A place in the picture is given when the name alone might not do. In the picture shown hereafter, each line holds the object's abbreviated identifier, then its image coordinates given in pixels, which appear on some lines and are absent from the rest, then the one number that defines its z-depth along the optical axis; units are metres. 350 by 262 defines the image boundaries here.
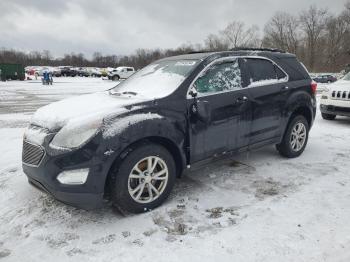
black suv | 3.25
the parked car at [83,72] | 58.19
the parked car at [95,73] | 57.69
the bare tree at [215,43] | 76.06
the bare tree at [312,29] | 71.41
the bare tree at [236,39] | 77.88
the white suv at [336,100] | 8.38
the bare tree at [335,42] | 65.06
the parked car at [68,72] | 56.69
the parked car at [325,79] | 31.39
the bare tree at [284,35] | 74.88
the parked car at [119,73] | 41.31
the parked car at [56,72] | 53.68
